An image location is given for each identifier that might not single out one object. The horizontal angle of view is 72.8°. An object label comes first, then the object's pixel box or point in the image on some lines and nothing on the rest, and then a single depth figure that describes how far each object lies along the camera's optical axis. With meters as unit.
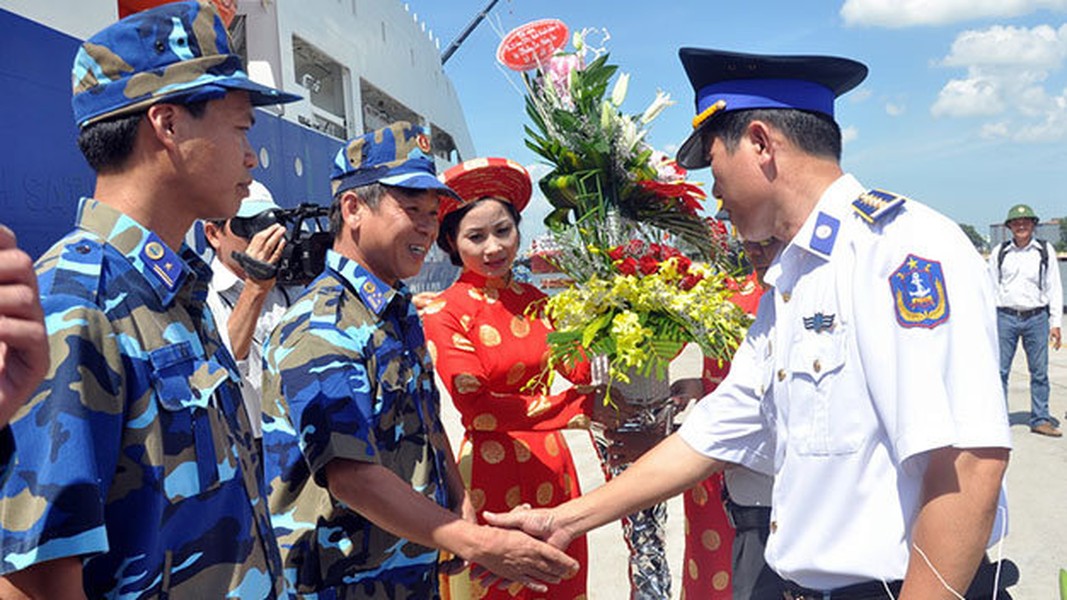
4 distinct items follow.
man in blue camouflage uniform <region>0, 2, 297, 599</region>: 0.98
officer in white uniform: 1.21
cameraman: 2.87
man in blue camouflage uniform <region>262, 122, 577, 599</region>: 1.66
